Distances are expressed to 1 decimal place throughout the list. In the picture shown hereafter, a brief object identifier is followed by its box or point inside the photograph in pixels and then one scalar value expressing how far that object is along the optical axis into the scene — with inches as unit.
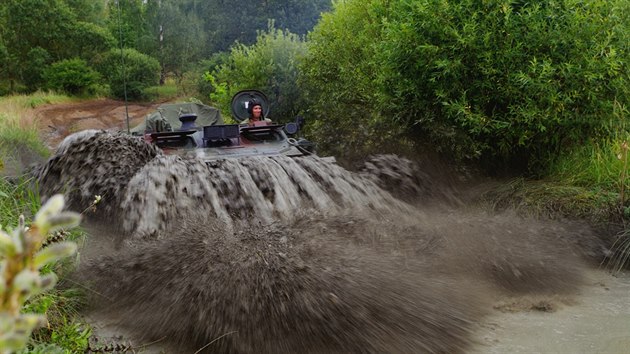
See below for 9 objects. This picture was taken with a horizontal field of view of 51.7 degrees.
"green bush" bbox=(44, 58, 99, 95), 1061.8
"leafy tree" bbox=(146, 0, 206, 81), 1507.1
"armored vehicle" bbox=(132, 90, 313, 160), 337.4
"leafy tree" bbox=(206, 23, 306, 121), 724.7
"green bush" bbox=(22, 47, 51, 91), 1017.2
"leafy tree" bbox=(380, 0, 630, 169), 287.4
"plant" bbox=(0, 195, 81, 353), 29.2
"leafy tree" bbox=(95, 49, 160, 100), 1233.2
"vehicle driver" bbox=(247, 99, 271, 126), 425.7
